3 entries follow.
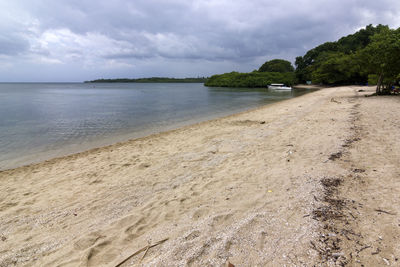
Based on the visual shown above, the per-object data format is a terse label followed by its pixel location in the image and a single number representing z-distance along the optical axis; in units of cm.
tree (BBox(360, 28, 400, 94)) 1996
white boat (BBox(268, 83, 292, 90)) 8038
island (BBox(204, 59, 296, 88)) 10075
